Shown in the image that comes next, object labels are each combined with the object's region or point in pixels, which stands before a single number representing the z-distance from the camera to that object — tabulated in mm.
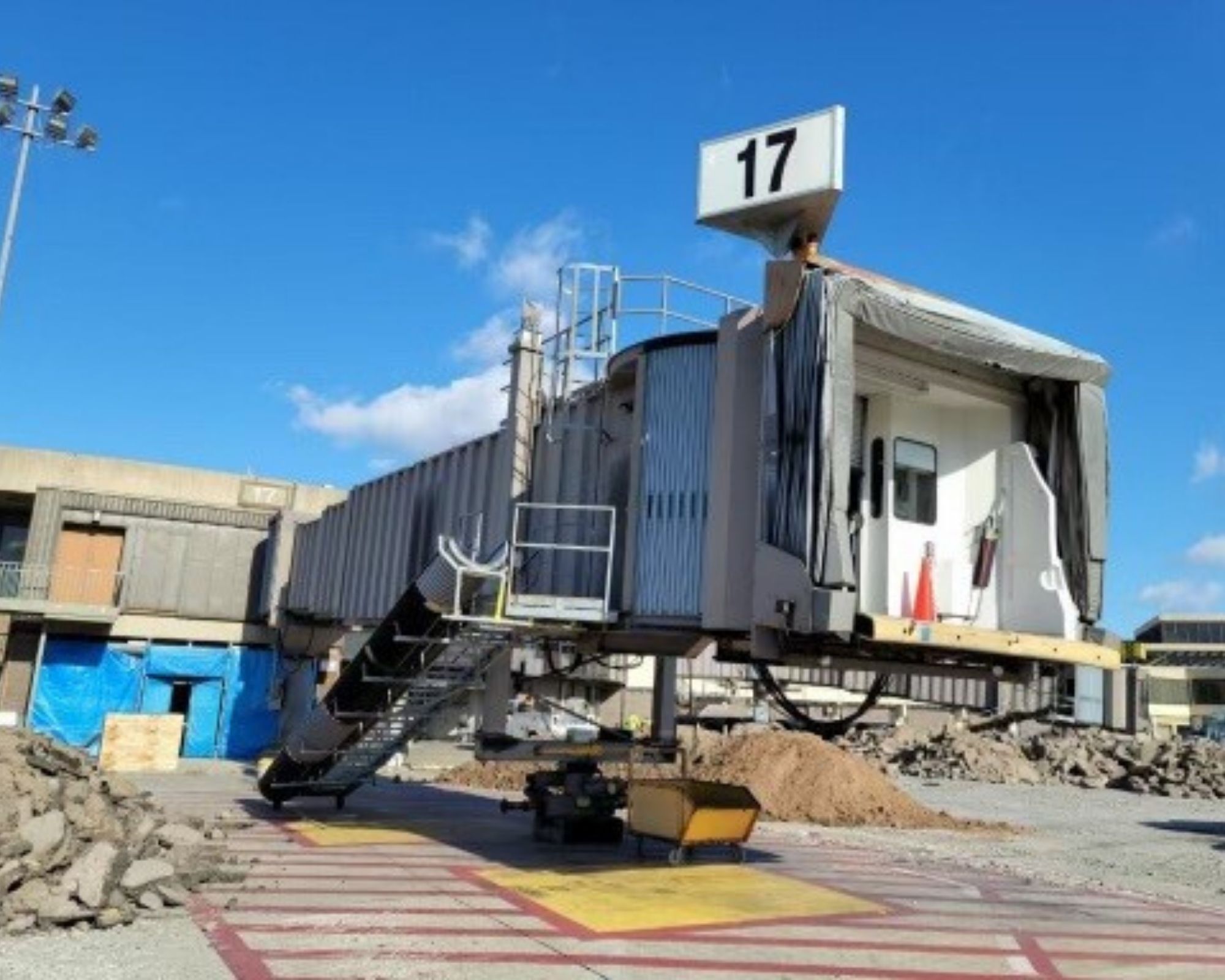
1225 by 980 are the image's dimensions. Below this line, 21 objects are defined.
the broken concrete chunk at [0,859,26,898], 9156
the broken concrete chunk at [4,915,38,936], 8898
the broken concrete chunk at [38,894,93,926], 9109
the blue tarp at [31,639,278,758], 29672
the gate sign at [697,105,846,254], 10648
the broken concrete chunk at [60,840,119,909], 9430
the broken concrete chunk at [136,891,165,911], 9953
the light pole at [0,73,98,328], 27953
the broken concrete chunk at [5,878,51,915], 9109
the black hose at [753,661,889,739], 12844
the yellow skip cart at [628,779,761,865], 14406
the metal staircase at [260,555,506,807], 14562
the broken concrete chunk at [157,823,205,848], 11852
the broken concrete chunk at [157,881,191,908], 10180
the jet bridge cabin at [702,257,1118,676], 10367
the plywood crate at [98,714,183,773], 25516
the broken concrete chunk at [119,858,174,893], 10039
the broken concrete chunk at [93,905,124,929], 9336
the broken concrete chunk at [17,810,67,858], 9766
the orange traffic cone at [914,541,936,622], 11609
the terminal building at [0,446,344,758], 29609
